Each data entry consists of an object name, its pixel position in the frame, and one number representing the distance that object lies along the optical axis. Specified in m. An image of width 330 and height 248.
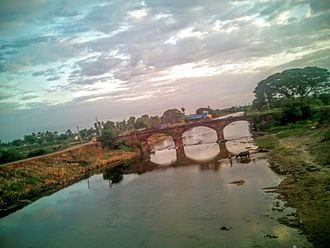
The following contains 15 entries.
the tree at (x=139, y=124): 119.81
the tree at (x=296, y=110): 51.44
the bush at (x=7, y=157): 50.75
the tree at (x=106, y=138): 63.69
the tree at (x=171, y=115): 138.29
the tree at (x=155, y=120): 125.79
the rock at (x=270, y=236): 14.63
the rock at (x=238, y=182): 26.16
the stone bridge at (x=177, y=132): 59.97
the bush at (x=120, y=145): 63.54
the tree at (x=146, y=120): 118.32
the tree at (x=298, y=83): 64.88
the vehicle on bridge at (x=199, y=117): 111.38
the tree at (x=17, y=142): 106.42
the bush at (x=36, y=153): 54.69
